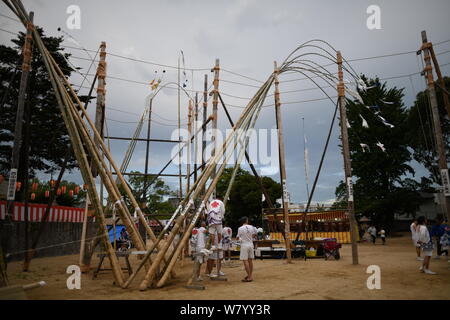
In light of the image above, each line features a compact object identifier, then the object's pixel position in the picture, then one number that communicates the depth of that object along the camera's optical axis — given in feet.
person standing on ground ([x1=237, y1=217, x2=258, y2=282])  25.80
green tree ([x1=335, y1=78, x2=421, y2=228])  94.38
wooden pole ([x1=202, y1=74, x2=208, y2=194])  45.55
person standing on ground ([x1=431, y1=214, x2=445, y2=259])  39.65
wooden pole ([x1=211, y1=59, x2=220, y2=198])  37.76
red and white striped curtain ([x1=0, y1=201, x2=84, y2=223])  43.88
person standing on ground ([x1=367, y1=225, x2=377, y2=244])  73.20
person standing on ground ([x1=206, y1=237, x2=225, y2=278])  26.61
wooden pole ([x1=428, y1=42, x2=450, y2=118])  31.61
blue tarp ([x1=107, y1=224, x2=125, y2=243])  79.33
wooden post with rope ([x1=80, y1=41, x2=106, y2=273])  31.58
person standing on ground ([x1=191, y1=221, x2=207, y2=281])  27.17
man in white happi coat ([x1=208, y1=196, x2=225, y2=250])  26.71
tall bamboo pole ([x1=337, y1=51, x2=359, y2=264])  34.32
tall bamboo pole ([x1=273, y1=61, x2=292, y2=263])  36.96
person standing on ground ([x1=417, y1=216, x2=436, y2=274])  27.09
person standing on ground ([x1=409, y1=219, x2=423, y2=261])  38.44
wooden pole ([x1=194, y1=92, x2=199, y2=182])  44.20
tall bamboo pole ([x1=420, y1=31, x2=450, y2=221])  31.09
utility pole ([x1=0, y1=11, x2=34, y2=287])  25.17
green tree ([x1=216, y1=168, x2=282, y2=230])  138.62
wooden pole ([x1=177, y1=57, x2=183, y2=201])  47.09
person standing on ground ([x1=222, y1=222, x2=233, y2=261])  38.22
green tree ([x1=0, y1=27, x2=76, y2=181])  58.49
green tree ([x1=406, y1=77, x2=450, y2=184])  84.12
